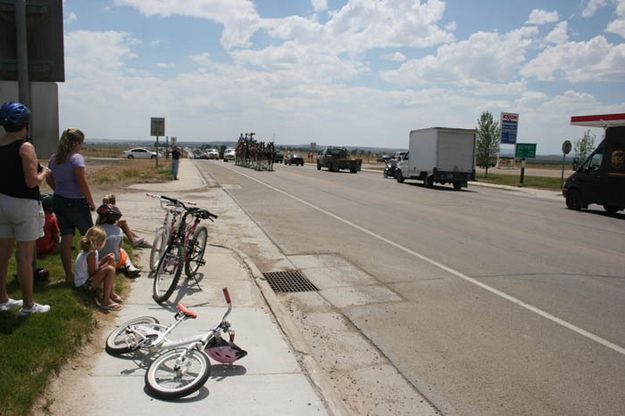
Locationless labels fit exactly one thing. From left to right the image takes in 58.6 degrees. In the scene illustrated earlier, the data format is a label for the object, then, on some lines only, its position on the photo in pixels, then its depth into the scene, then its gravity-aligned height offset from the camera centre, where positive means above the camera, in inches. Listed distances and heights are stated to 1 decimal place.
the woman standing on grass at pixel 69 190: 235.5 -21.6
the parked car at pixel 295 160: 2377.0 -56.7
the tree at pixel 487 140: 1738.4 +40.1
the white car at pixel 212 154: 3293.8 -60.1
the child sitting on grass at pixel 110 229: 251.3 -39.8
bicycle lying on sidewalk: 155.5 -64.1
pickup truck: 1800.0 -40.6
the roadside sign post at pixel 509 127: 1529.3 +72.4
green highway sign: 1451.8 +11.4
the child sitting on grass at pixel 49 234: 285.6 -49.9
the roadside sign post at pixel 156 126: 1274.6 +36.8
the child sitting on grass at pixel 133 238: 344.5 -62.1
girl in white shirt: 221.6 -52.2
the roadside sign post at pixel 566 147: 1232.3 +19.0
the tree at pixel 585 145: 1821.9 +36.4
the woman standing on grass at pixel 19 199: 185.5 -20.7
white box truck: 1102.4 -7.1
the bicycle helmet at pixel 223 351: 171.5 -63.9
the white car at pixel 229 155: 2925.7 -57.5
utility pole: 232.7 +36.2
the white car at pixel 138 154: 2866.6 -65.2
